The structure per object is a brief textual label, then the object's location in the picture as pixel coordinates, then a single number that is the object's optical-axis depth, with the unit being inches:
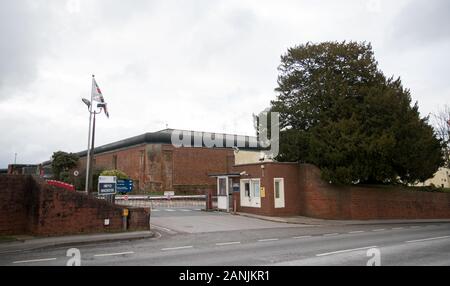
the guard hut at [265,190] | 1023.6
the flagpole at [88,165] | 770.4
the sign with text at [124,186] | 753.6
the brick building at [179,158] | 1932.8
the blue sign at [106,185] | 721.6
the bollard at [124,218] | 684.1
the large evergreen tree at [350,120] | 965.8
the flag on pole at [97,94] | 836.8
